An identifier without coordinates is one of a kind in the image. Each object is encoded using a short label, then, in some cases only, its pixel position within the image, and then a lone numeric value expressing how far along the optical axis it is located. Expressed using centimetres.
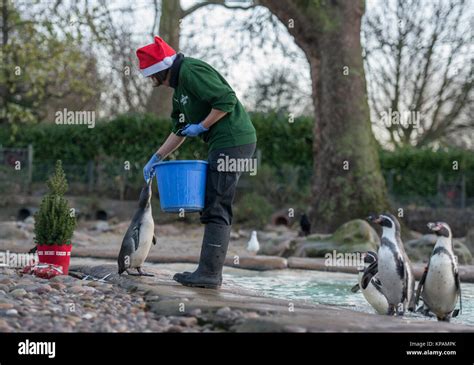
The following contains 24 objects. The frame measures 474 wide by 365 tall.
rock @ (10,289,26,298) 482
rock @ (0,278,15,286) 538
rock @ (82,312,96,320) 417
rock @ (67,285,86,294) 514
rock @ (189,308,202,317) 420
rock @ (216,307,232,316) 411
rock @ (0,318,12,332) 370
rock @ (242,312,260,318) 399
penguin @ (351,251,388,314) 561
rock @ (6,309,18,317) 412
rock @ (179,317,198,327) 403
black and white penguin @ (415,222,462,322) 552
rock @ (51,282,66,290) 527
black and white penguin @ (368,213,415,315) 533
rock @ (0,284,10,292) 505
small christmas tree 602
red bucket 605
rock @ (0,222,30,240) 1195
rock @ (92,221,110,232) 1505
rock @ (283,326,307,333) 362
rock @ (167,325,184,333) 386
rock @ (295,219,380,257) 952
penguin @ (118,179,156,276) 597
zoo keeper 539
